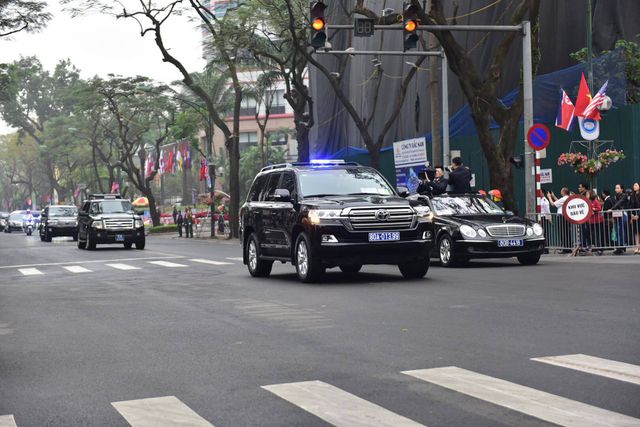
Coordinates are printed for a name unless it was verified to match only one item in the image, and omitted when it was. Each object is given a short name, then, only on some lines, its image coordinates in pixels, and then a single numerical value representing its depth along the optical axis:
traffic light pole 24.52
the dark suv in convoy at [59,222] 51.86
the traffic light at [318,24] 20.73
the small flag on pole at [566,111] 28.50
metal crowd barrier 22.98
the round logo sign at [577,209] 22.67
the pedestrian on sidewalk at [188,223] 57.38
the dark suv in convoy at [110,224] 36.47
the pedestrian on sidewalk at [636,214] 22.83
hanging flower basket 24.56
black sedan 19.67
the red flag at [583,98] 26.42
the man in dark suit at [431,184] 22.58
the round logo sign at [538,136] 23.30
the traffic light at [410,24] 21.28
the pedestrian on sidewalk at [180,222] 59.45
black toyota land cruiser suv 16.12
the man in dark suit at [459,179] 22.44
